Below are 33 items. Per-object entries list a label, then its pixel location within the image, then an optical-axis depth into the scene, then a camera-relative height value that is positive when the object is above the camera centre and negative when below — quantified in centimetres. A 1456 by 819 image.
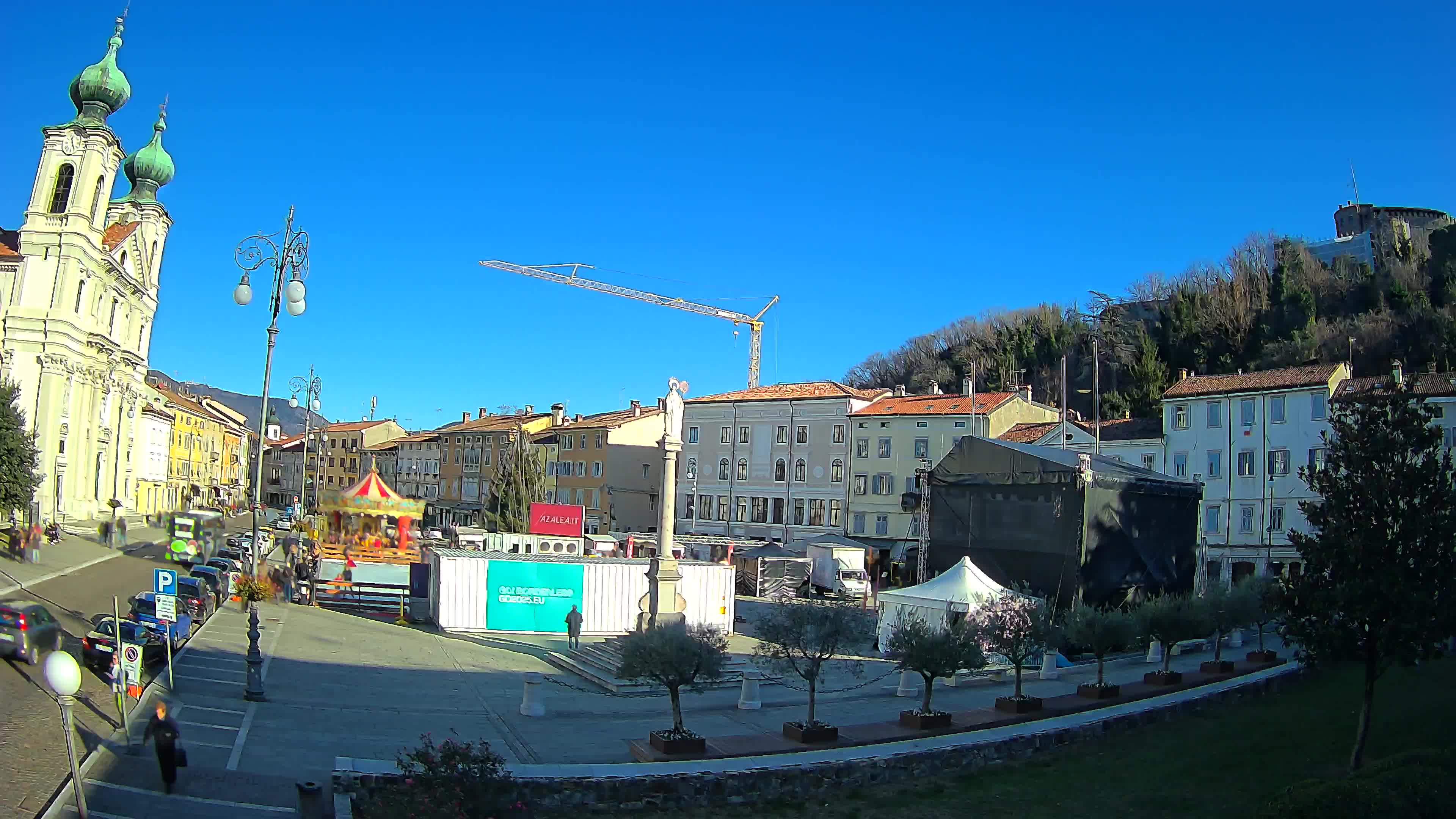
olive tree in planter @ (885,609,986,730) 1628 -236
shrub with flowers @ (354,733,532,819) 959 -302
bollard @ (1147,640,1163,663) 2717 -366
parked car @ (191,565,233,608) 3012 -296
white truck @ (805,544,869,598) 4391 -278
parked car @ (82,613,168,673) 1828 -312
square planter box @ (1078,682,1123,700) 1944 -343
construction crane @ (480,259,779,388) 11312 +2382
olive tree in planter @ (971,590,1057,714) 1811 -220
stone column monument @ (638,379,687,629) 2377 -121
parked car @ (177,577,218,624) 2647 -312
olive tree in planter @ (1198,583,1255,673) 2308 -203
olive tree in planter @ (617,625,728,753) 1433 -237
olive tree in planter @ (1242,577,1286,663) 2316 -207
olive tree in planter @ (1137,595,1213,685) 2127 -219
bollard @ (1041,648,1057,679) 2353 -356
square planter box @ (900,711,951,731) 1617 -346
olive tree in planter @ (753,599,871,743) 1592 -206
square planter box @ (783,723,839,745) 1502 -348
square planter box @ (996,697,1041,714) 1784 -346
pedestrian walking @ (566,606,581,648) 2616 -345
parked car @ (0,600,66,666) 1761 -283
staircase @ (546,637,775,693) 2155 -400
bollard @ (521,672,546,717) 1798 -374
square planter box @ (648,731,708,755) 1403 -348
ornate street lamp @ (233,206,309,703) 1803 +409
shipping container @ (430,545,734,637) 2944 -283
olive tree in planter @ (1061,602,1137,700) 1998 -232
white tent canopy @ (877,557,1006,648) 2509 -217
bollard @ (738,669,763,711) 1909 -372
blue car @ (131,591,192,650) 2047 -296
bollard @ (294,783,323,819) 1058 -339
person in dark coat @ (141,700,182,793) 1168 -311
